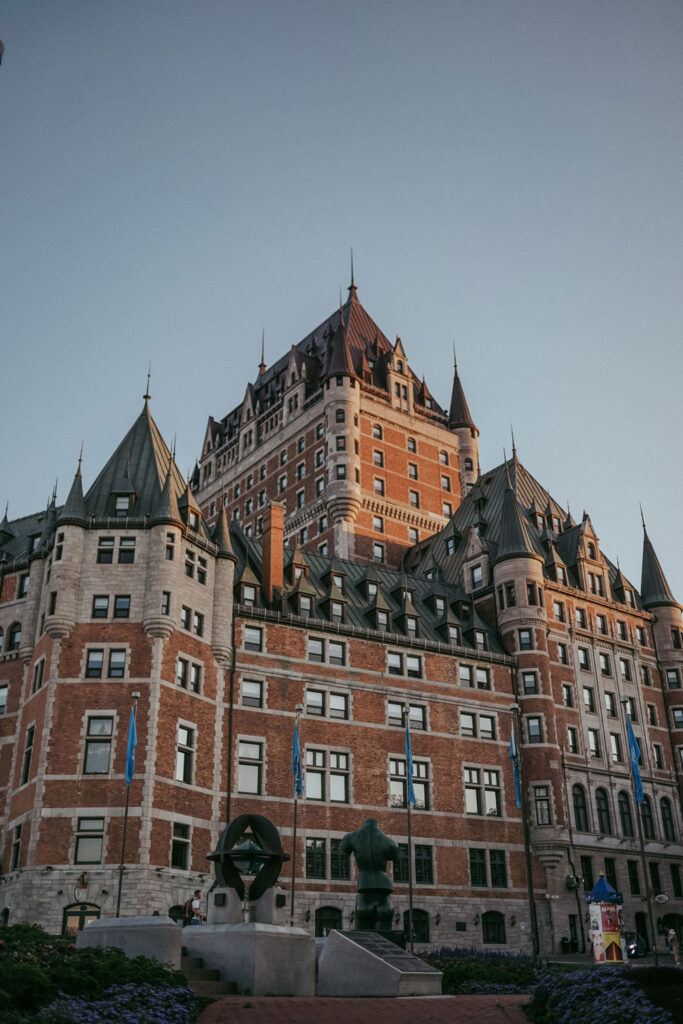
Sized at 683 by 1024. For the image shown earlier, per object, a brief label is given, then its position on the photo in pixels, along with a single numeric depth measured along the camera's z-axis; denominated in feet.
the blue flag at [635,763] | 158.51
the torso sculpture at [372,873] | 108.47
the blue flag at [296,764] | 150.82
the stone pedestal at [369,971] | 83.05
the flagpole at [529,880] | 155.84
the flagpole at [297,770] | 150.63
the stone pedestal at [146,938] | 76.89
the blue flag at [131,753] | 136.26
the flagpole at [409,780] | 155.33
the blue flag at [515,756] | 164.17
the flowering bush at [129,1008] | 53.06
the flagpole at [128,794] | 132.18
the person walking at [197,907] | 133.80
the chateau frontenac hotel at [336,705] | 145.18
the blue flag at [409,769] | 155.94
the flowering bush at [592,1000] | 60.25
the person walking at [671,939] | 168.13
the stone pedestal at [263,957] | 79.87
